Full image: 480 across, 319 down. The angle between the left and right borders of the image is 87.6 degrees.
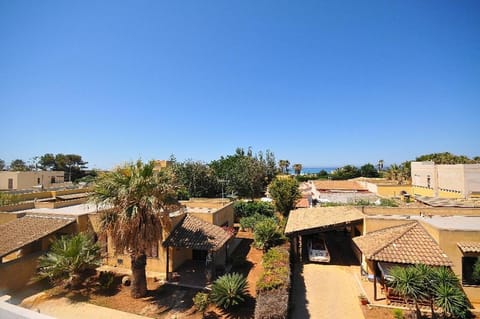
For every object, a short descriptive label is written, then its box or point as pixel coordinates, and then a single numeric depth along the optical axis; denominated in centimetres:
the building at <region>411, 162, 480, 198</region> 3108
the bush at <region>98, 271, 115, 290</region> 1448
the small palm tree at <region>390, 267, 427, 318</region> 1060
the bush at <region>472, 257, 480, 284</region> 1191
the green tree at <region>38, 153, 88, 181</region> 7269
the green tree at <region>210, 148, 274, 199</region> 4572
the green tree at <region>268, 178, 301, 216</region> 3009
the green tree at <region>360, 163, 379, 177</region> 8144
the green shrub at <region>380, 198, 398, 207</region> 2579
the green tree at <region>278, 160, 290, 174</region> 8614
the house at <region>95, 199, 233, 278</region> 1522
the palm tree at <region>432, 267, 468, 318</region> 1031
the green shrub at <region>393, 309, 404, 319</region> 1138
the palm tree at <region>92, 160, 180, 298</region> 1234
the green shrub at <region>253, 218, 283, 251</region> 1916
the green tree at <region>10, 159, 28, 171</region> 8085
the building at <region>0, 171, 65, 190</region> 4387
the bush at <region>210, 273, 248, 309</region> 1166
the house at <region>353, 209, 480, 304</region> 1241
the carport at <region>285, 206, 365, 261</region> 1734
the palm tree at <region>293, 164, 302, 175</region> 9525
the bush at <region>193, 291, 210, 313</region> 1162
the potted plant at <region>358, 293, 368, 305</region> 1259
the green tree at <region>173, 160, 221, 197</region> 4400
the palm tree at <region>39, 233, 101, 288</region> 1406
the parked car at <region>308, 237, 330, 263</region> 1784
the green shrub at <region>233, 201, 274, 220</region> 3115
